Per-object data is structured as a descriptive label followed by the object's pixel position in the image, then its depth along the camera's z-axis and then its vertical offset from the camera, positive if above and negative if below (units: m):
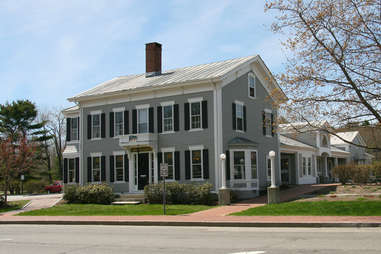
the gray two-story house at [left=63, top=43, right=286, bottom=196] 24.58 +2.57
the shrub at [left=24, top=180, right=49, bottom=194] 47.75 -1.31
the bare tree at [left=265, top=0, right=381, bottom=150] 16.48 +4.04
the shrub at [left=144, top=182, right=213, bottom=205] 23.17 -1.11
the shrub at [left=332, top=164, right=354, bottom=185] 28.42 -0.21
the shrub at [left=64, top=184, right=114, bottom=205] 26.08 -1.19
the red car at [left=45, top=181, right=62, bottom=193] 45.22 -1.38
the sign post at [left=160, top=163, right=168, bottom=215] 19.09 +0.09
